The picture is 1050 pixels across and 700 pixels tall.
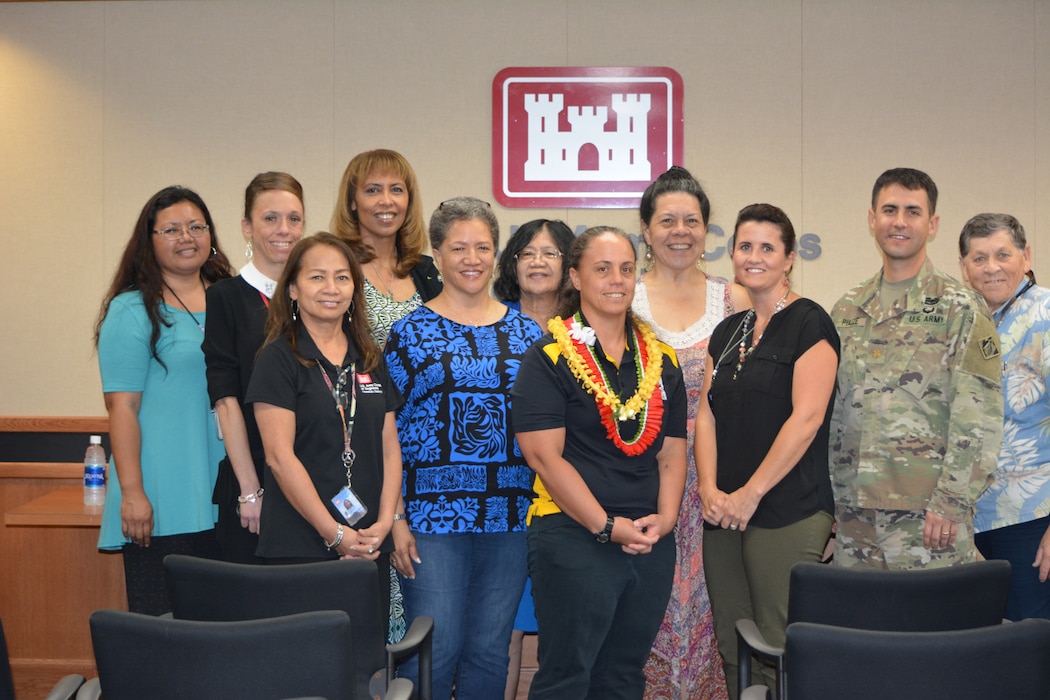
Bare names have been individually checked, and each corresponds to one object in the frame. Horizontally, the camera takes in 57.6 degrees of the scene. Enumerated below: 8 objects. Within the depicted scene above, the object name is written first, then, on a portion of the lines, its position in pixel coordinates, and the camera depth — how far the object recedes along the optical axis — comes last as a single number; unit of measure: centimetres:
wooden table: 339
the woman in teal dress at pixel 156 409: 290
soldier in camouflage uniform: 272
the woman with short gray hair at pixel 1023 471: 295
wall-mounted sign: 559
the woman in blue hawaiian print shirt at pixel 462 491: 274
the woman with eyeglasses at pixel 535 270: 337
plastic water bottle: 371
